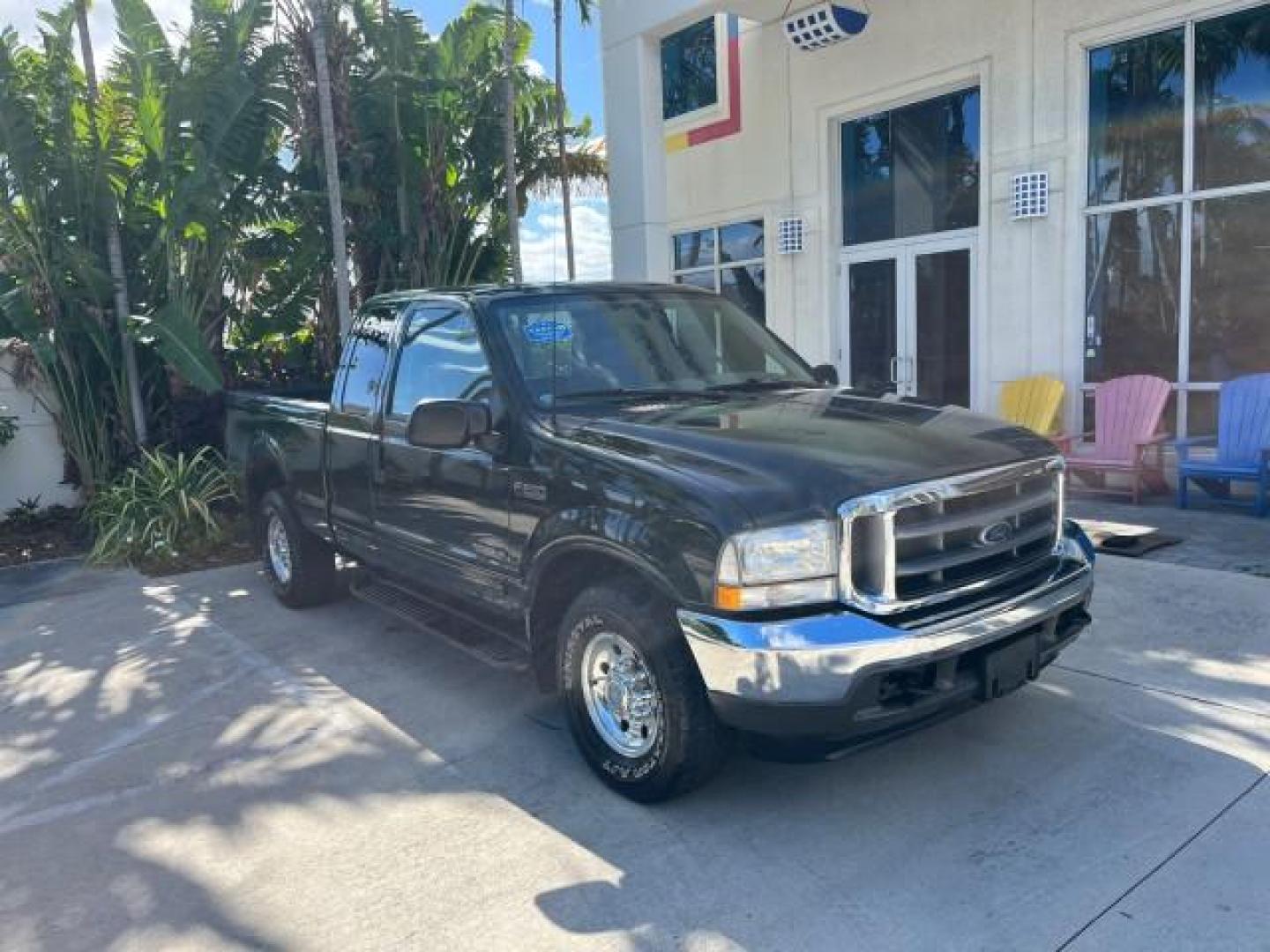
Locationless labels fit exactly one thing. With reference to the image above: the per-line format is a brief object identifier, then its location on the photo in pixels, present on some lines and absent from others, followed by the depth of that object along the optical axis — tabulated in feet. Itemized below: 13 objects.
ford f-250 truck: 10.41
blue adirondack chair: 24.71
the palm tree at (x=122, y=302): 29.81
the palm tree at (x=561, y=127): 48.24
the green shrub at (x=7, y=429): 31.78
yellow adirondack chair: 29.55
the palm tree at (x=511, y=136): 37.32
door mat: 22.13
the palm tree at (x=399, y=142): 34.88
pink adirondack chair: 27.17
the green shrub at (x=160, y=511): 27.94
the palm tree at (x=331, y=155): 31.55
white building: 27.84
